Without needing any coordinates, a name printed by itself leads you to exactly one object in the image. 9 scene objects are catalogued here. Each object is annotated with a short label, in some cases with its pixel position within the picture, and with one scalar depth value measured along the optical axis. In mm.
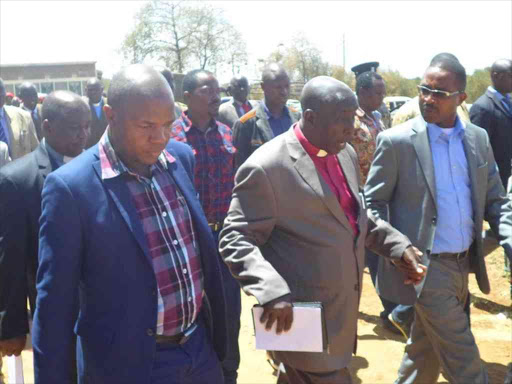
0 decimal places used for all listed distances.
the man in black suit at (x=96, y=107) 8180
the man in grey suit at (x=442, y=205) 3611
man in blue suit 2188
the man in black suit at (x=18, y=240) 2977
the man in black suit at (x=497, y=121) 6938
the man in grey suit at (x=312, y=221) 2852
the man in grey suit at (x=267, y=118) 5402
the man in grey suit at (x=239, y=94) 10010
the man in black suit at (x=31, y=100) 10095
